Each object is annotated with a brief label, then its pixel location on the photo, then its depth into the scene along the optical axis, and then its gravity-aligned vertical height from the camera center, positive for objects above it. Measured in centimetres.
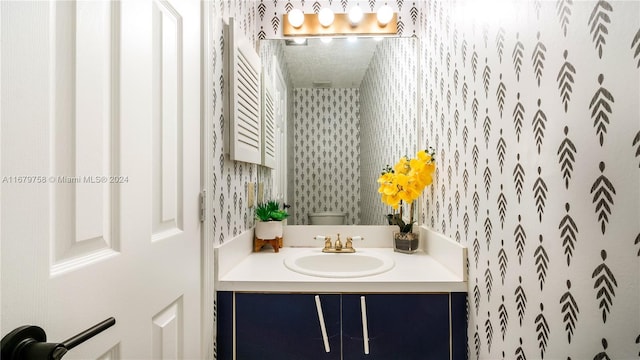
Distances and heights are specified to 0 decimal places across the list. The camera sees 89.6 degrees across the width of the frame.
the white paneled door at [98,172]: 47 +3
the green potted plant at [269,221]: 165 -18
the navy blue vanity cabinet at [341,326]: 117 -52
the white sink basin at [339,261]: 154 -38
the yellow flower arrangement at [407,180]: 158 +2
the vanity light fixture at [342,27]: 183 +90
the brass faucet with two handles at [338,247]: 166 -33
